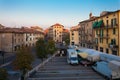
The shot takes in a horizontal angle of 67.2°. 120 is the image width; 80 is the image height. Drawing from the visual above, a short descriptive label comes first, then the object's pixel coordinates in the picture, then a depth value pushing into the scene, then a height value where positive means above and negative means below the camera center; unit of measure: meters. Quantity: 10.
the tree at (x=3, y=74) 7.66 -2.91
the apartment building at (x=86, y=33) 28.62 +2.36
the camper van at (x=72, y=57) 18.09 -3.51
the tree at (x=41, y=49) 18.13 -1.79
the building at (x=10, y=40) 28.01 +0.15
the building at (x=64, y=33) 65.15 +5.36
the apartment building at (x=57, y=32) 65.48 +6.05
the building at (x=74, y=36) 39.94 +1.94
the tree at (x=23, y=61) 11.53 -2.66
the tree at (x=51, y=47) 23.23 -1.79
